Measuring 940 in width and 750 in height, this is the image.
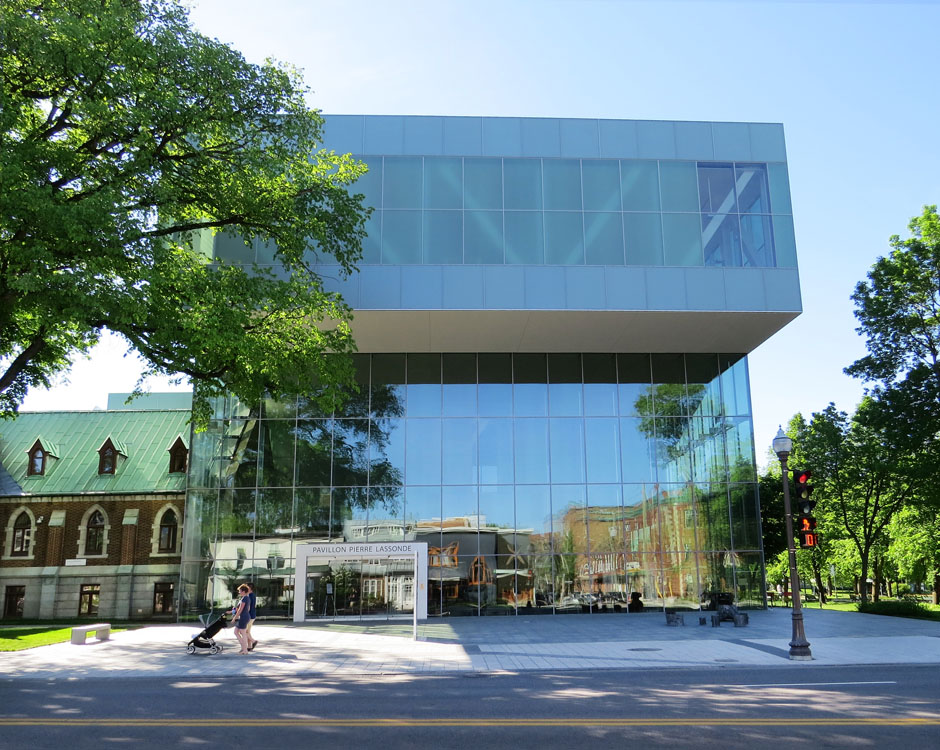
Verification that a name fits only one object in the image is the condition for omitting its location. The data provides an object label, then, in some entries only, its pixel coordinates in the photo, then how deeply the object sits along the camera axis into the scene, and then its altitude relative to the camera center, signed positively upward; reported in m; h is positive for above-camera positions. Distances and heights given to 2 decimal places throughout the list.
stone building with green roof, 34.62 +0.81
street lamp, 15.70 -1.06
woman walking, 17.42 -1.80
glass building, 25.70 +5.68
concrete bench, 19.77 -2.42
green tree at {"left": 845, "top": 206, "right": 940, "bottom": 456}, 29.95 +8.34
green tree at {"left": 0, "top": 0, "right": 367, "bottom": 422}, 14.58 +7.89
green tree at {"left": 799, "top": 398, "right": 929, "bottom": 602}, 35.31 +3.20
